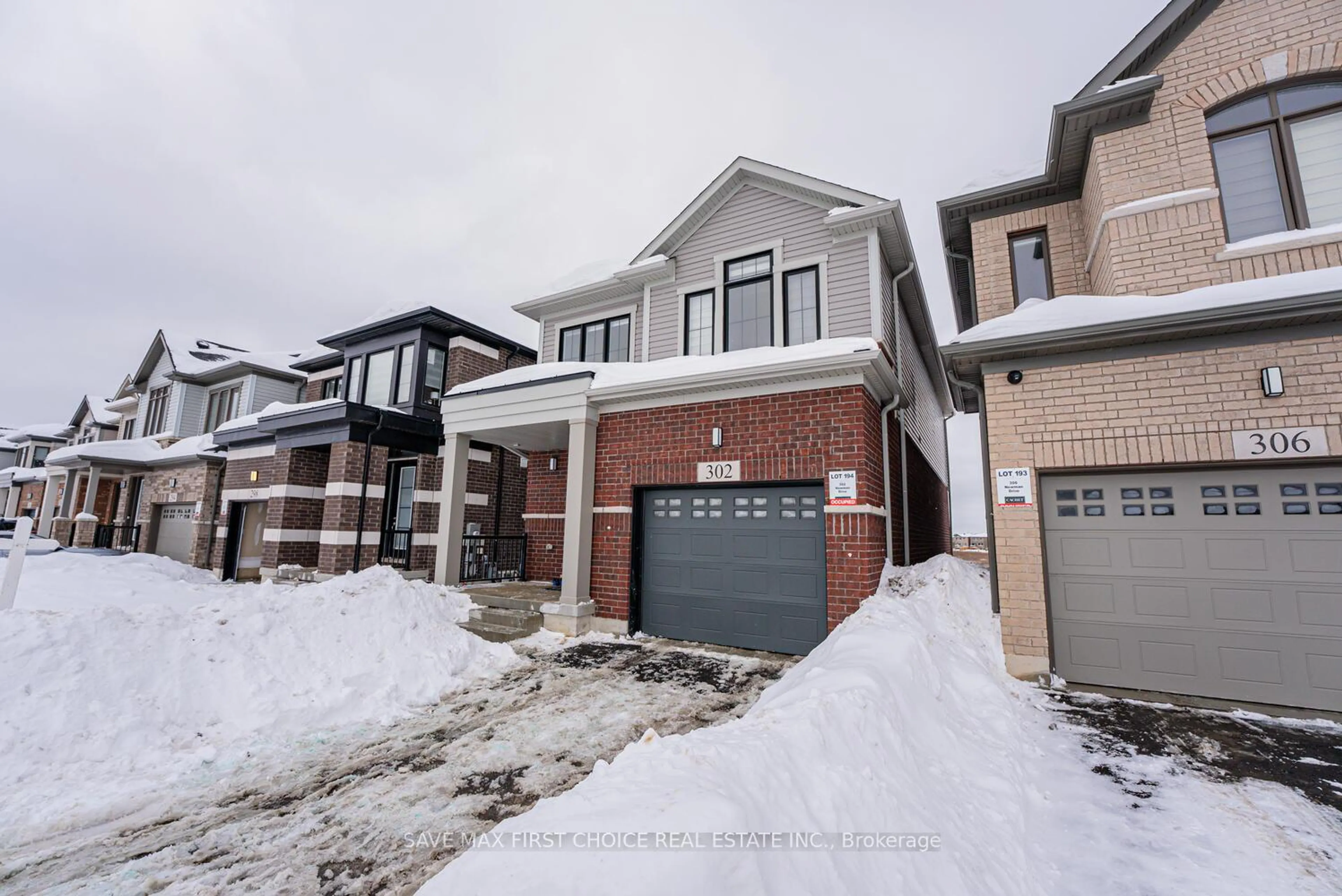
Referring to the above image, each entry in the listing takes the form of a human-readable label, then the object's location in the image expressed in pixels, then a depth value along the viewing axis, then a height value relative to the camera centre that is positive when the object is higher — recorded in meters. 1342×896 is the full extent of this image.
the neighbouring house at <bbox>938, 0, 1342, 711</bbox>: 5.39 +1.54
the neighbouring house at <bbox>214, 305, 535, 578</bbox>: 13.12 +1.35
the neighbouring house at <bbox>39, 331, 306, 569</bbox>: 18.81 +1.98
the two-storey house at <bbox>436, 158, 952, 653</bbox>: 7.64 +1.57
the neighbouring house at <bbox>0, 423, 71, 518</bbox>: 28.41 +2.30
